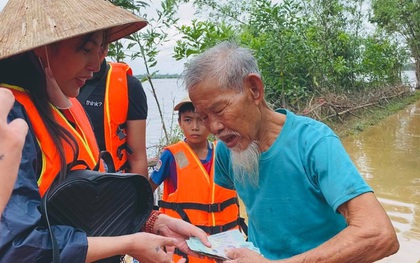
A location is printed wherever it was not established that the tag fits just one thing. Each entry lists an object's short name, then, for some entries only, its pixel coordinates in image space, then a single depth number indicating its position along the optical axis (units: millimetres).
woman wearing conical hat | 1279
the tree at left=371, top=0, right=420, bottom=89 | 25441
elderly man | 1719
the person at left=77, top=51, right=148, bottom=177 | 2561
